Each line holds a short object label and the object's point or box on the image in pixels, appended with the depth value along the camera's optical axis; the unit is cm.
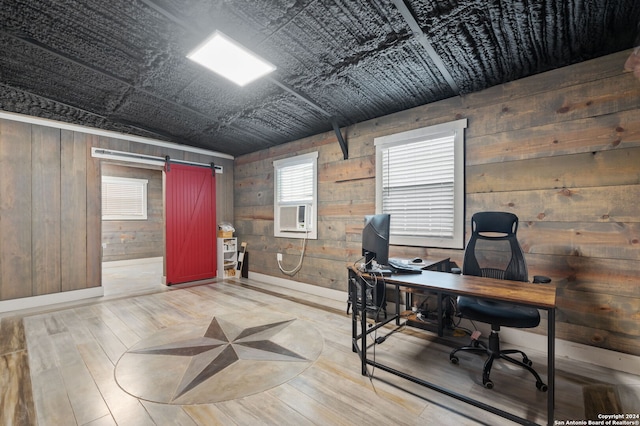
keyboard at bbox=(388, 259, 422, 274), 221
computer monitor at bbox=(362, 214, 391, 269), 215
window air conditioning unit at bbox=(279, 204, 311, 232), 435
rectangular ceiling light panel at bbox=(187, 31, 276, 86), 218
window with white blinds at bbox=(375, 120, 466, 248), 290
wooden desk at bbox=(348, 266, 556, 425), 145
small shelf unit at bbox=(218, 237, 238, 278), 544
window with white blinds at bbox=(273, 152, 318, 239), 432
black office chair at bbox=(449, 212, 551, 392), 192
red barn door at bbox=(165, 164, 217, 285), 495
